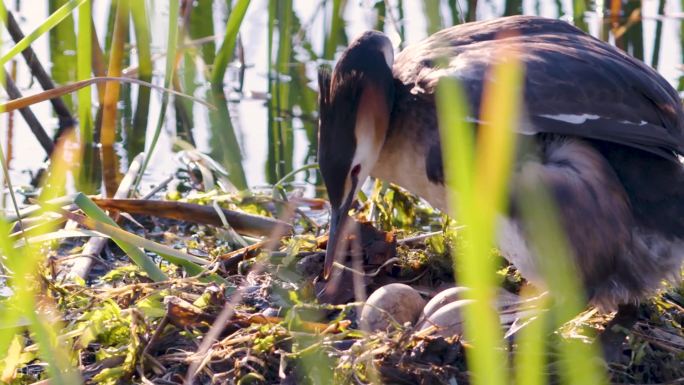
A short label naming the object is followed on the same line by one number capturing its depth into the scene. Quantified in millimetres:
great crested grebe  7879
